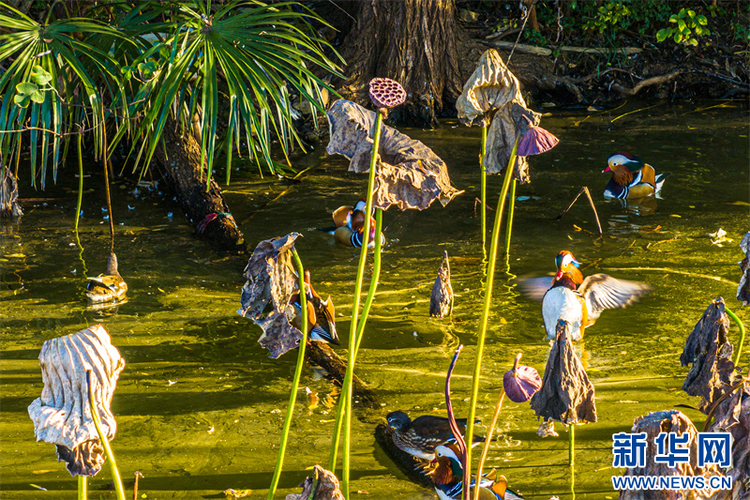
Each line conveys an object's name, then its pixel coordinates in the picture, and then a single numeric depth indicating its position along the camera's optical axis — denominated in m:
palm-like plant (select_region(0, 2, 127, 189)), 8.82
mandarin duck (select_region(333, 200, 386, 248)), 10.78
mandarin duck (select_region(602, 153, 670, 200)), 12.58
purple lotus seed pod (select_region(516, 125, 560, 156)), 5.28
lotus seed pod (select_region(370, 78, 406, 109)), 5.28
